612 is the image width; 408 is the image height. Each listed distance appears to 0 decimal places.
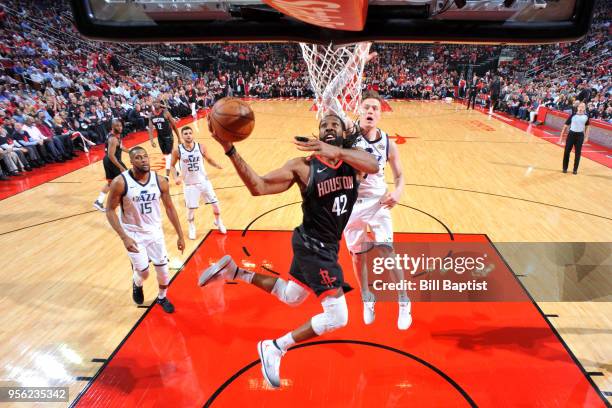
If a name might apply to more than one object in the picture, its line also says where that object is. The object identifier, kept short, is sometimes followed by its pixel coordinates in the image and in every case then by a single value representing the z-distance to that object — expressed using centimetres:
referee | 833
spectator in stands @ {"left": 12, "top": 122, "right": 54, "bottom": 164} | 947
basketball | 251
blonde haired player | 407
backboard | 217
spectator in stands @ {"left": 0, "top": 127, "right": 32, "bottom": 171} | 891
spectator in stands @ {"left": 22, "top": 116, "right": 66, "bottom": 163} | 983
